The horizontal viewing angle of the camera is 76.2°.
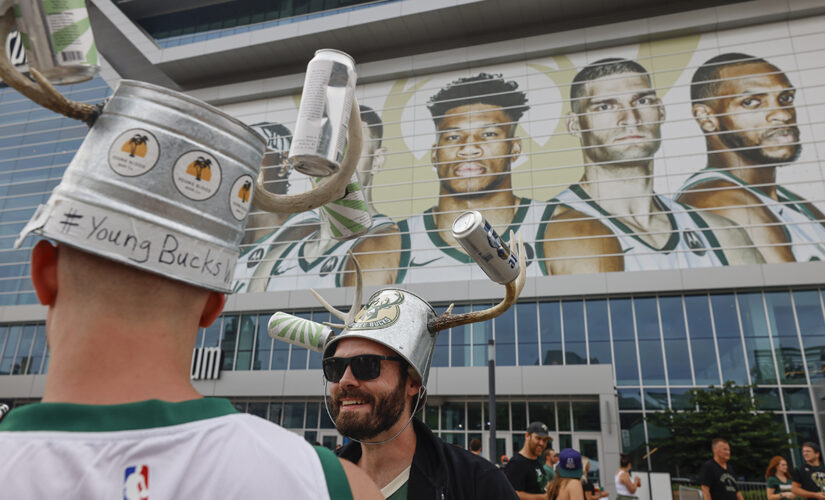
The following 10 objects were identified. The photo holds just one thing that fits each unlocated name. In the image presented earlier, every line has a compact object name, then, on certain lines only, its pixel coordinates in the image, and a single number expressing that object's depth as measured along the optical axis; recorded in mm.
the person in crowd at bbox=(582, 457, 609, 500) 8961
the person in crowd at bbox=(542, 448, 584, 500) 4934
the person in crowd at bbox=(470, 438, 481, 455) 8469
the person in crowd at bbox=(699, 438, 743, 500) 6137
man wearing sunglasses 2510
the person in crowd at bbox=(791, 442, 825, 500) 7098
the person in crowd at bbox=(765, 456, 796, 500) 8124
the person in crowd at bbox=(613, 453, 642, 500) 9336
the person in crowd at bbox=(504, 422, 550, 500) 4902
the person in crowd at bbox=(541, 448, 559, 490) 8836
